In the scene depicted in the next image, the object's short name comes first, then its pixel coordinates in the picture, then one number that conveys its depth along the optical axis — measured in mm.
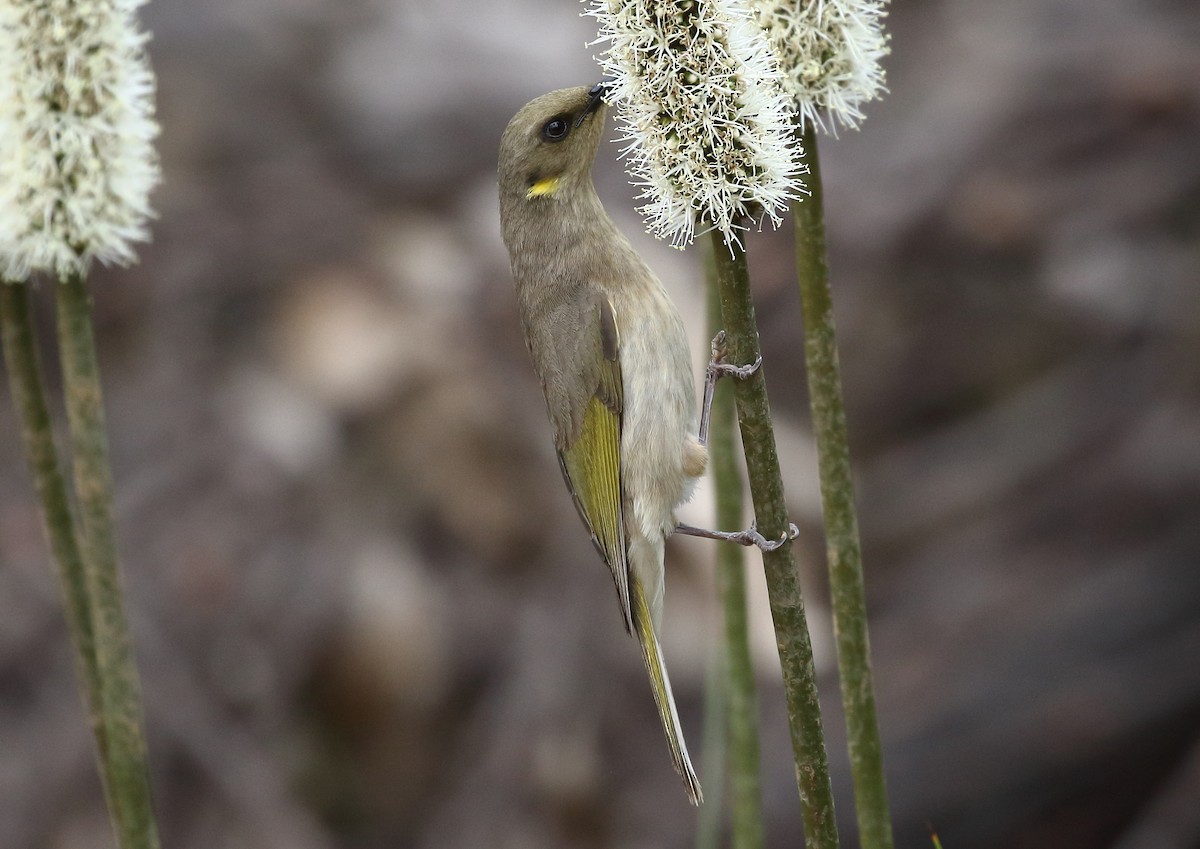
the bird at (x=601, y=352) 5840
